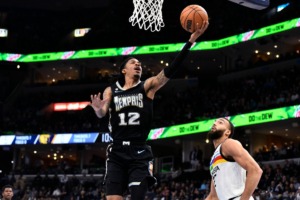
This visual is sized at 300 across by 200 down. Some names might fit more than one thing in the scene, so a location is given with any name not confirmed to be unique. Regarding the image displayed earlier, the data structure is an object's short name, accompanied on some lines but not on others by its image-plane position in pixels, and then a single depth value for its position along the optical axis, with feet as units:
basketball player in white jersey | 18.10
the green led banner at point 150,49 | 112.37
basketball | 21.88
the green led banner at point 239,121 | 92.84
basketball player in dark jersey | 20.13
